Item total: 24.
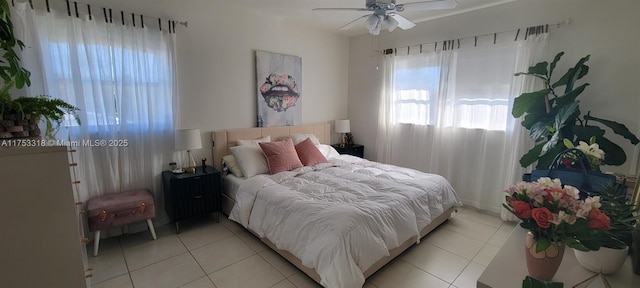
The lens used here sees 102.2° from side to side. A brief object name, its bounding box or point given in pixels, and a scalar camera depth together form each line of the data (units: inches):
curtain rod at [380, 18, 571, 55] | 111.1
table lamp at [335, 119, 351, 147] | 181.8
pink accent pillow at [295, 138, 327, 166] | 135.8
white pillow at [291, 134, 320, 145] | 150.1
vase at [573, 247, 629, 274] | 37.4
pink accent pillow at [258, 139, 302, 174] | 122.6
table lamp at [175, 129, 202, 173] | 109.2
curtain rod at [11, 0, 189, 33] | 90.3
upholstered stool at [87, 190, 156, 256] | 90.8
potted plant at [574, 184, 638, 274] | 35.4
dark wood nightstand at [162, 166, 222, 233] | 107.9
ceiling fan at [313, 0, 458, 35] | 84.4
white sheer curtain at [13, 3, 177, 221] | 87.3
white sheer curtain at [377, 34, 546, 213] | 123.4
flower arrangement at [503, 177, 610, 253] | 33.2
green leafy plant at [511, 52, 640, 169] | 92.0
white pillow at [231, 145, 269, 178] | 118.9
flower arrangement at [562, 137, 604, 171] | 70.5
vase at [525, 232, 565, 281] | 36.2
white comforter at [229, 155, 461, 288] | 71.7
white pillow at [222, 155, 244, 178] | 121.1
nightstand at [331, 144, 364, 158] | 180.1
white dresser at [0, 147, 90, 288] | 39.3
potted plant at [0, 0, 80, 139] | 45.8
